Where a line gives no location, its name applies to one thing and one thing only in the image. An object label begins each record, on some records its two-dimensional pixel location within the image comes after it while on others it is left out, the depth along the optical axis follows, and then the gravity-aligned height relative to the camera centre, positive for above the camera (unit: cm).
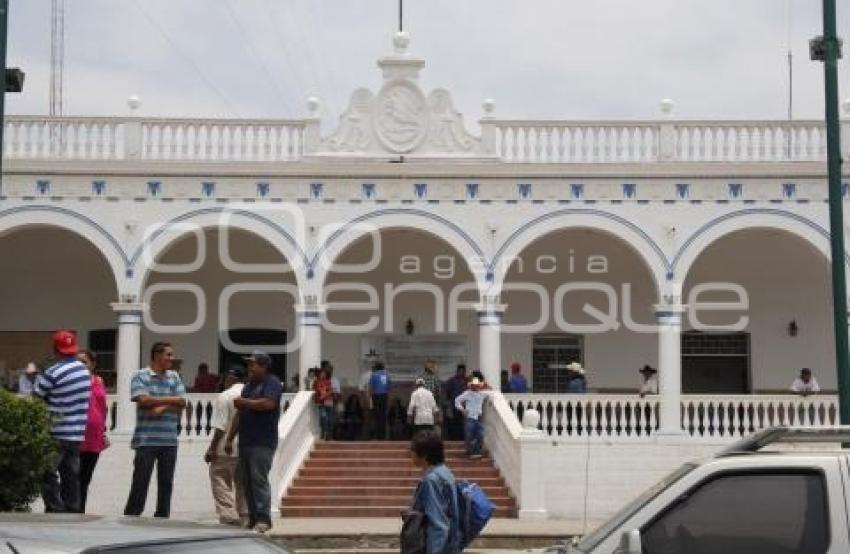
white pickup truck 626 -63
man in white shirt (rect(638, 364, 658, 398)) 2311 -24
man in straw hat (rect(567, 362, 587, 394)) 2327 -23
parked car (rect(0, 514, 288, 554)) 495 -62
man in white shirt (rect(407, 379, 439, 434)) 2122 -64
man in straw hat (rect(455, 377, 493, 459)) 2131 -78
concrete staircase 1948 -163
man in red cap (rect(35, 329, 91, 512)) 1148 -28
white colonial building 2325 +291
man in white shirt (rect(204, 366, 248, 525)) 1345 -92
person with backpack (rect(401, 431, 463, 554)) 888 -91
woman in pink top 1237 -59
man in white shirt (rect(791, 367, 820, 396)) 2248 -30
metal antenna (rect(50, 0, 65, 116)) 2746 +534
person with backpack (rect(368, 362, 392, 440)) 2319 -47
